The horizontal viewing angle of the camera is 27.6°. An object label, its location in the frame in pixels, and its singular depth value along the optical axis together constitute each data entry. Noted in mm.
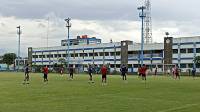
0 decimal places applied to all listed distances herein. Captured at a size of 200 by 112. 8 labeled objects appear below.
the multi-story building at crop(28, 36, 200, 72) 111000
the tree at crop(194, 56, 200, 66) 99962
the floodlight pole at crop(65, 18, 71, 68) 107675
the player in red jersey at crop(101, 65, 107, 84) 39662
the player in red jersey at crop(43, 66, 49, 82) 43750
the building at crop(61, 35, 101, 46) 174250
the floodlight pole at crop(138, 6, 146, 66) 93738
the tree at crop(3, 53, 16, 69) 180250
